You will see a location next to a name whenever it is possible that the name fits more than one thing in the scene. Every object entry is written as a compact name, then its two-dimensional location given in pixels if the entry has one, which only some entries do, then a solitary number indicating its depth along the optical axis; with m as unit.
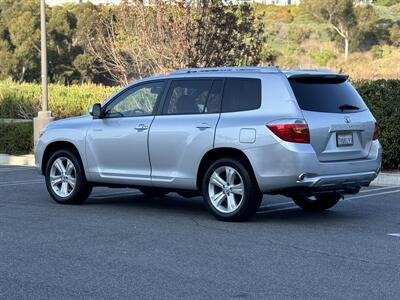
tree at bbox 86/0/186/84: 22.55
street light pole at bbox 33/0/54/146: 18.67
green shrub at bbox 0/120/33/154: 20.12
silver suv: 9.05
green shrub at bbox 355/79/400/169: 15.10
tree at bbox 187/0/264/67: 22.22
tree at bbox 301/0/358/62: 65.81
